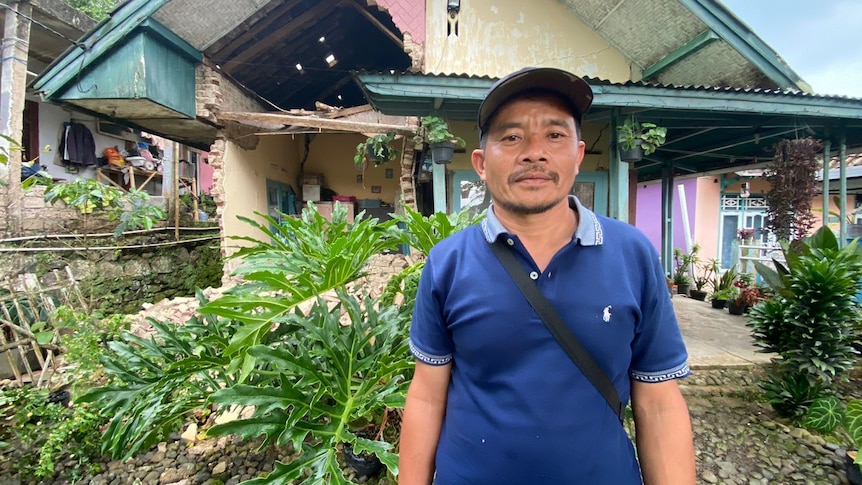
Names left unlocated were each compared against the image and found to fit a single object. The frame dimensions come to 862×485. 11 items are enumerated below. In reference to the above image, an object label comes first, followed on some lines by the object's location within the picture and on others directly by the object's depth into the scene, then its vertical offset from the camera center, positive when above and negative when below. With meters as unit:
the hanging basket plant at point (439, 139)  4.12 +1.05
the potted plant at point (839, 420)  2.42 -1.36
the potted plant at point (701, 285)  7.46 -1.04
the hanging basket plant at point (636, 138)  4.34 +1.11
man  1.02 -0.27
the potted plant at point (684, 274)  7.88 -0.87
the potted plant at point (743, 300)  5.98 -1.07
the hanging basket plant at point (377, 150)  5.14 +1.22
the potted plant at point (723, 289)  6.52 -0.98
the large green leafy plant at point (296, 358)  1.72 -0.68
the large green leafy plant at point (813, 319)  2.91 -0.69
